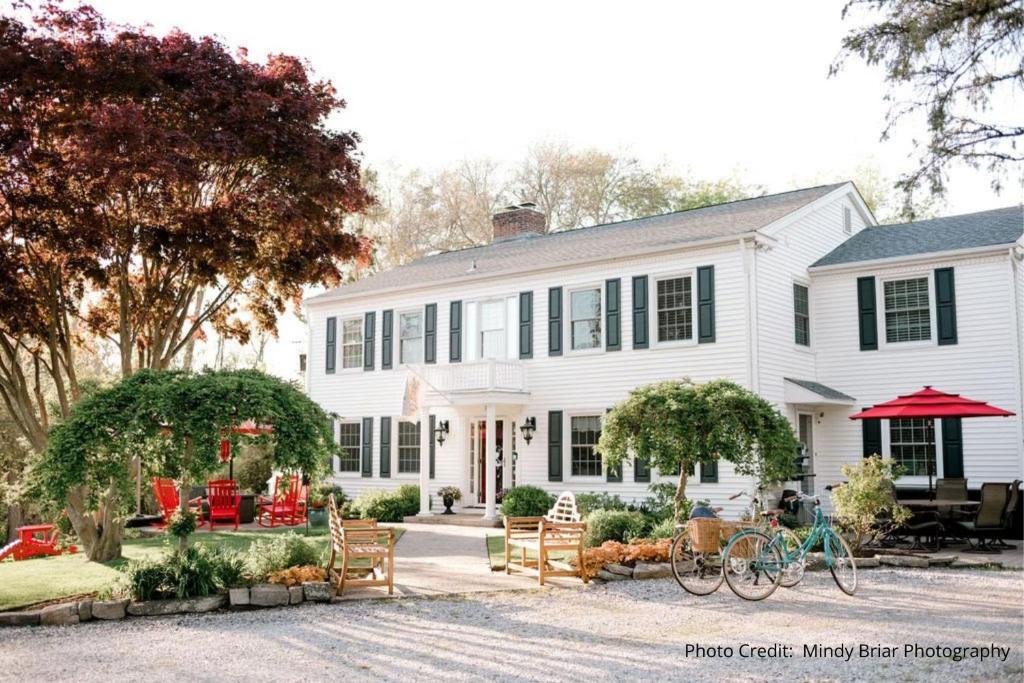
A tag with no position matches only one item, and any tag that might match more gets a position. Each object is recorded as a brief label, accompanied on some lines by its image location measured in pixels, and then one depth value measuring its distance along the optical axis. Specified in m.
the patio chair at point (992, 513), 13.84
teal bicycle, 9.63
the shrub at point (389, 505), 20.17
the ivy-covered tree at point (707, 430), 12.16
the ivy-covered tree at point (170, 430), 9.34
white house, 16.89
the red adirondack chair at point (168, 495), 16.64
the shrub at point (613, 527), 13.00
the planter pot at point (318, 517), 18.07
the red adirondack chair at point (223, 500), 17.64
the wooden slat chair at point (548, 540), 10.62
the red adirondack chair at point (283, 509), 17.92
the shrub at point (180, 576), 9.09
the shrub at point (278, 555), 9.95
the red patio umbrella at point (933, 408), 14.05
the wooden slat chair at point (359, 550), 9.73
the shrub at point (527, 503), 18.16
